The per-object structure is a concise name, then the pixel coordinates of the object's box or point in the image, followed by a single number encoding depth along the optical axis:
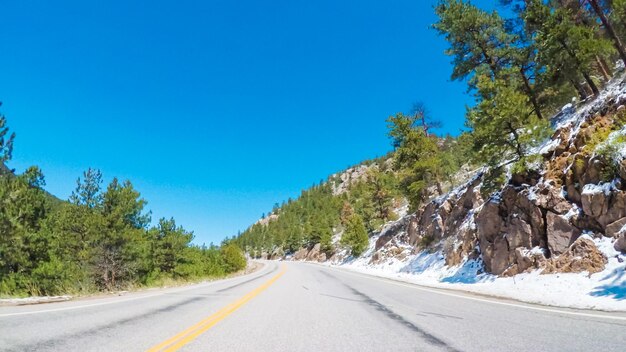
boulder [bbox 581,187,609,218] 12.10
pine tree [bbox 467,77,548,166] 16.78
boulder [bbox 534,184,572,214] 14.08
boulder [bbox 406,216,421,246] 33.88
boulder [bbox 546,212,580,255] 13.38
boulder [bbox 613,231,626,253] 10.73
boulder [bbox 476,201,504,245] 17.75
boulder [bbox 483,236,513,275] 16.23
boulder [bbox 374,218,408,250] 42.94
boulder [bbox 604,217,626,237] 11.33
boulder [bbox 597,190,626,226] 11.44
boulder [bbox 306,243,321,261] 85.44
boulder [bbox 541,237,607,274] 11.25
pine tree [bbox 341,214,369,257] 54.75
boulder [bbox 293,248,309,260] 95.81
